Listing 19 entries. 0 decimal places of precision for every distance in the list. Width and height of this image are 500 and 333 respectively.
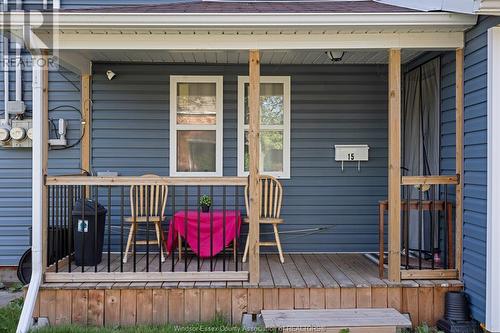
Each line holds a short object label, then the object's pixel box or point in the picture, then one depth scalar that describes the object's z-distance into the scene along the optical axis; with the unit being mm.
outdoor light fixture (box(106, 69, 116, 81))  5211
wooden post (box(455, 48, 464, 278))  3994
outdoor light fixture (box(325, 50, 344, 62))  4733
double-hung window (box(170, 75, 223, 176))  5324
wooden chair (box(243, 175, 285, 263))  4660
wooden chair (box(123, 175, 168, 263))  4457
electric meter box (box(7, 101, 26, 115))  5109
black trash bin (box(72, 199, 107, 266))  4297
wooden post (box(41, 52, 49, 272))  3990
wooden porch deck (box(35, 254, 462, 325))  3928
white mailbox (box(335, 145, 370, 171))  5348
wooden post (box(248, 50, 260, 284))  3941
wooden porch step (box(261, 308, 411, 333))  3529
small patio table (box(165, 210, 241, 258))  4656
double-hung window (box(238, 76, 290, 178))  5371
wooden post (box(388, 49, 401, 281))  3938
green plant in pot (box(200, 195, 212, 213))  4861
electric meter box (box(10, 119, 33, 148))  5156
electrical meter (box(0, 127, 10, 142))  5125
